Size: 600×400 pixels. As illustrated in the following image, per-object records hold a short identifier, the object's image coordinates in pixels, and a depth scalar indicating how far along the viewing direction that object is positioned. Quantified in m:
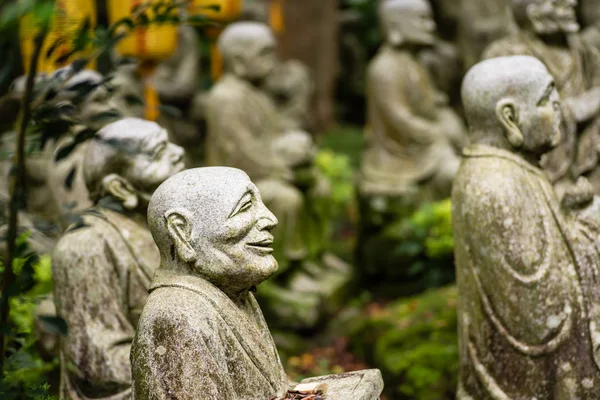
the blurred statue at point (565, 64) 6.57
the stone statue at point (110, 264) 4.71
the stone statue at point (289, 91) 12.38
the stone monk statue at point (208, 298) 3.72
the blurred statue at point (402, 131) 9.91
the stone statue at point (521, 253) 4.86
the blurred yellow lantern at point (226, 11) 9.82
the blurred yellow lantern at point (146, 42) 8.51
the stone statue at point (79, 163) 6.21
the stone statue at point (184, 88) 12.63
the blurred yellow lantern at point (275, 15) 13.16
